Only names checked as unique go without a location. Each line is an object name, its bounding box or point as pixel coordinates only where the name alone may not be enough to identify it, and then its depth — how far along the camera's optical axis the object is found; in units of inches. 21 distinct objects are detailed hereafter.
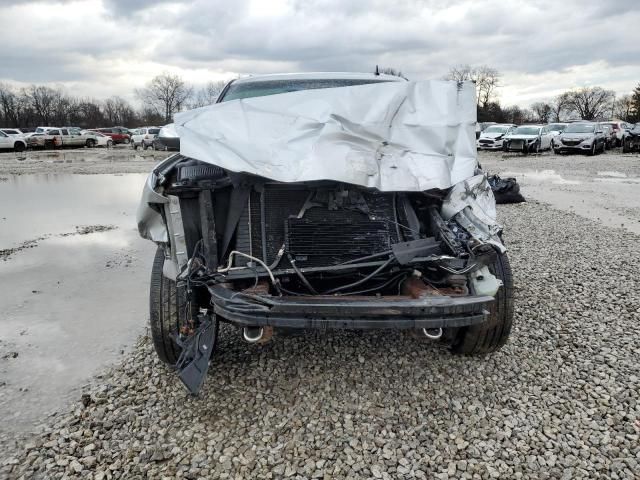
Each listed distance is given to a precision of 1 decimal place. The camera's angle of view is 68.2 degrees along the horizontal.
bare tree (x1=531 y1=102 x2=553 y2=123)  3292.3
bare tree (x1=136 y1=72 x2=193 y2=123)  2886.3
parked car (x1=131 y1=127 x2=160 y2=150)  1275.8
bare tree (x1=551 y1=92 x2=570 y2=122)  3355.8
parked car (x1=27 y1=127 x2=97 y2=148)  1222.5
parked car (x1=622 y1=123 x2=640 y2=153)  922.4
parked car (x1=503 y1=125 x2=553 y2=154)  914.1
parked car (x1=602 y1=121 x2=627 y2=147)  1051.9
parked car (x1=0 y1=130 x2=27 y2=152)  1122.7
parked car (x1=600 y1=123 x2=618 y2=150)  967.4
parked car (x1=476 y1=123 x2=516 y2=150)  976.3
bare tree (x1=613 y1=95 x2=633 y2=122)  3063.2
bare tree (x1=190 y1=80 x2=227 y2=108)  2813.5
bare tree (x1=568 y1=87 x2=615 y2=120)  3299.7
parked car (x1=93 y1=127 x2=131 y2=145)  1542.8
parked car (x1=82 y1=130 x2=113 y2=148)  1392.7
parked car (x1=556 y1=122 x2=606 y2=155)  869.8
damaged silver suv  101.1
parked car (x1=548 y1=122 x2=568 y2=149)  948.2
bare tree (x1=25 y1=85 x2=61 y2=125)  2541.8
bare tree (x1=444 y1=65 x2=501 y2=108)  2847.0
